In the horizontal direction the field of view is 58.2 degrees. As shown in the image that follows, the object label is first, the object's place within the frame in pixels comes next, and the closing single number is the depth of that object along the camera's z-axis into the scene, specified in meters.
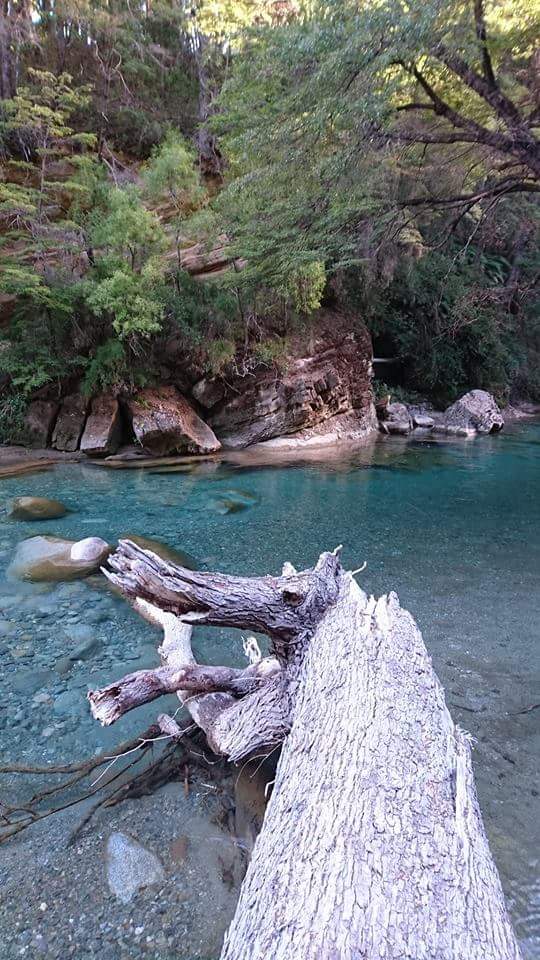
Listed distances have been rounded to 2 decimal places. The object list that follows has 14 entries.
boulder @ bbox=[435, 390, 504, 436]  16.12
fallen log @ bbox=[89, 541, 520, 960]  1.25
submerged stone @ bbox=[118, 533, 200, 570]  5.33
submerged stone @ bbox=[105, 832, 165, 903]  1.92
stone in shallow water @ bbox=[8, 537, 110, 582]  4.95
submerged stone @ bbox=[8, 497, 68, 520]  6.72
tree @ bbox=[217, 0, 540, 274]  5.38
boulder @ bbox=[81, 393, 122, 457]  10.88
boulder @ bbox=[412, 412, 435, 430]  17.02
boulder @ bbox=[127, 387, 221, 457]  11.20
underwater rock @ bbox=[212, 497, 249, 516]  7.43
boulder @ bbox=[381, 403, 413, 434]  15.85
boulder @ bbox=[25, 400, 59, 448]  11.14
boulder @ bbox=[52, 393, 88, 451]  11.09
